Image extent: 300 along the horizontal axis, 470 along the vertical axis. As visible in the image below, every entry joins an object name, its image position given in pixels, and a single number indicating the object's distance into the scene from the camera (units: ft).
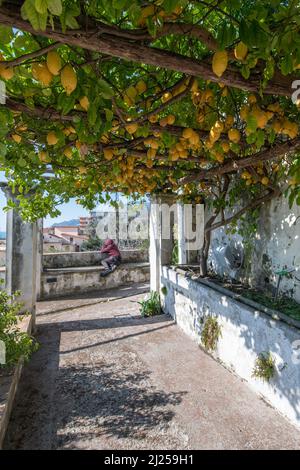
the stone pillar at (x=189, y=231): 23.12
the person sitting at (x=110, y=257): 34.78
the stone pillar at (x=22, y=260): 18.81
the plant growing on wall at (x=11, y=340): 11.27
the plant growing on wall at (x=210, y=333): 14.06
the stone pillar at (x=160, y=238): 23.20
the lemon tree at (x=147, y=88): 3.87
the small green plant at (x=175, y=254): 25.11
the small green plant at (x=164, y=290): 21.77
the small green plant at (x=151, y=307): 22.13
